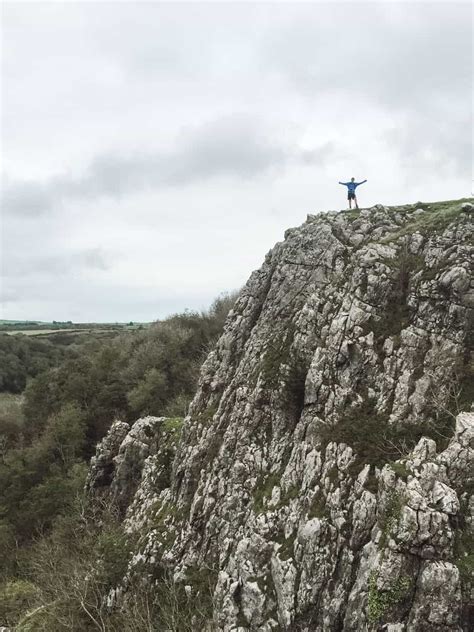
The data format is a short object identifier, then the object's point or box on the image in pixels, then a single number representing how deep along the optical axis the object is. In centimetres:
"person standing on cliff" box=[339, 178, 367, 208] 2818
